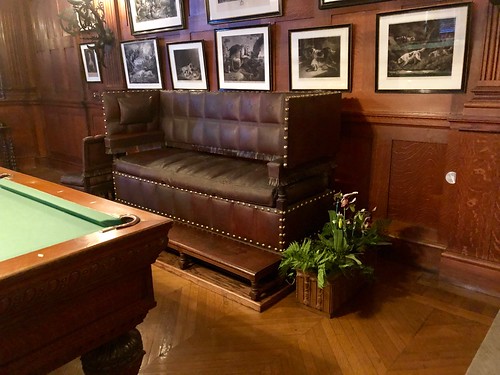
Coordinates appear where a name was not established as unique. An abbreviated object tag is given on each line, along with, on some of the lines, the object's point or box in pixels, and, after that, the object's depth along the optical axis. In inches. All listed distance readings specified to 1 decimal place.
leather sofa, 116.7
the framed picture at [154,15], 179.2
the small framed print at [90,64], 228.1
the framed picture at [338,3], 126.5
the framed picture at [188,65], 175.9
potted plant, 103.1
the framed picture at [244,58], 154.1
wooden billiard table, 48.4
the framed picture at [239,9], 148.6
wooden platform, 109.9
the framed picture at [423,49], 112.1
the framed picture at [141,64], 196.2
